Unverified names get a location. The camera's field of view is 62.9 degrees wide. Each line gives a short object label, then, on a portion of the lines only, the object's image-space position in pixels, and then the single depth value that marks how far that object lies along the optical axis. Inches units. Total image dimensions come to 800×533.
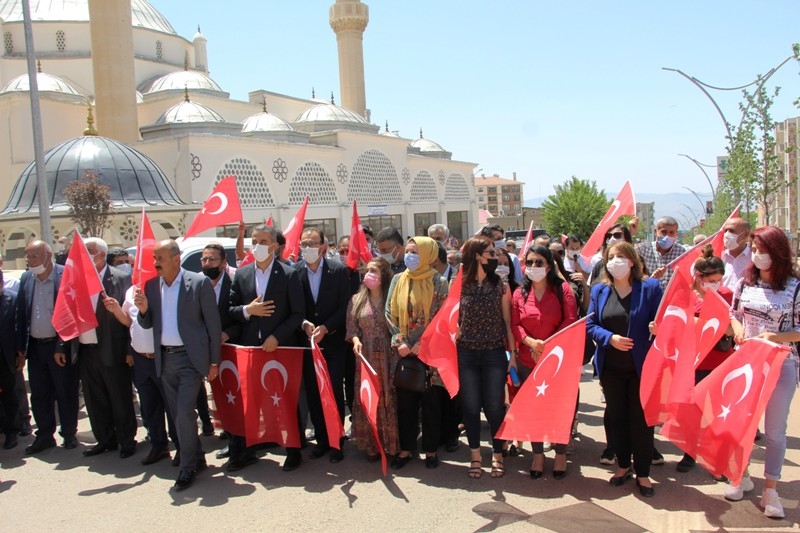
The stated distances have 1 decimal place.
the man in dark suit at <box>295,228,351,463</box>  224.4
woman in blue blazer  179.5
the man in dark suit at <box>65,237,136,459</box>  232.5
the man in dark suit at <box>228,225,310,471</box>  213.9
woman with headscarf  203.8
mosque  786.8
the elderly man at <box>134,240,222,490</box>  203.8
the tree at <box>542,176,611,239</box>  2405.3
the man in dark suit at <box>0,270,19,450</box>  249.6
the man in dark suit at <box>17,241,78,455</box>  244.7
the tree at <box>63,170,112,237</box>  667.4
